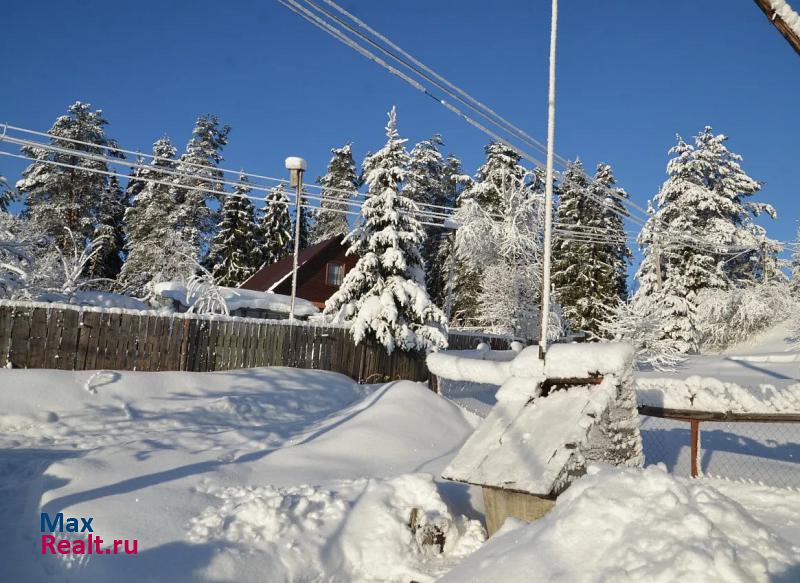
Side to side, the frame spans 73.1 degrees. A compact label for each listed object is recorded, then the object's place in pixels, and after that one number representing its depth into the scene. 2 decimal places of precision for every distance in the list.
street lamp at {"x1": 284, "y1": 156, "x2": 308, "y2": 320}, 19.45
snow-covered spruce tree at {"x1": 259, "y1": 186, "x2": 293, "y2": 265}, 44.56
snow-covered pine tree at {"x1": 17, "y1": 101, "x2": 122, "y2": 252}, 35.22
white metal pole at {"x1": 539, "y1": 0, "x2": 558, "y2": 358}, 6.82
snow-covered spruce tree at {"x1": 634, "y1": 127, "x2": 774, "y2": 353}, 29.72
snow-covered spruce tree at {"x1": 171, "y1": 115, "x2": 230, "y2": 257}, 37.94
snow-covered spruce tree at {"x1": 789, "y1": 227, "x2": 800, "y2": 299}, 28.50
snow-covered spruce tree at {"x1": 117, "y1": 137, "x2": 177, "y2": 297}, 35.53
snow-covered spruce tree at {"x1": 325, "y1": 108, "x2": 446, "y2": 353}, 17.34
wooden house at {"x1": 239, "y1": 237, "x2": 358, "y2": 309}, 32.28
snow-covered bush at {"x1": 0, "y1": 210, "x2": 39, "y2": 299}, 15.40
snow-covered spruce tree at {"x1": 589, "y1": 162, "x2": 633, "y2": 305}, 35.38
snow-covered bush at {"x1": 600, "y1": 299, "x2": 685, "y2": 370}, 21.55
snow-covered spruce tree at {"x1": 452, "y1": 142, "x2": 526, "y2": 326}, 35.38
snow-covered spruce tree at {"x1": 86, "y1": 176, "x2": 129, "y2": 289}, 40.06
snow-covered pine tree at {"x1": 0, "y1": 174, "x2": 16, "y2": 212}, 27.90
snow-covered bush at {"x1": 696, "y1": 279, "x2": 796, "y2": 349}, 27.64
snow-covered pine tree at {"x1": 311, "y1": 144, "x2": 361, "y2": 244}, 45.84
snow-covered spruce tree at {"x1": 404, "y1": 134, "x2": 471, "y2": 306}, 42.34
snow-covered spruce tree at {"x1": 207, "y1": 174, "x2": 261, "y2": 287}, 41.50
